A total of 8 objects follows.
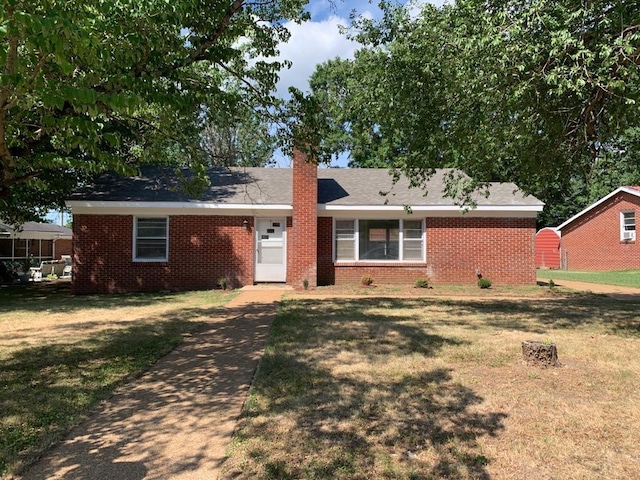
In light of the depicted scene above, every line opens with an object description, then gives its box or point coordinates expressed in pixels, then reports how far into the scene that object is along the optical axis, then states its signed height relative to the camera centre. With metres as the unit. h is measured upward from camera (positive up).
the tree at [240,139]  8.74 +5.89
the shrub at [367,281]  14.95 -0.96
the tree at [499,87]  6.05 +2.57
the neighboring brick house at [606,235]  25.44 +1.07
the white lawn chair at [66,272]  22.80 -1.13
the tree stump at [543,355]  5.47 -1.21
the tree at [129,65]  3.24 +2.07
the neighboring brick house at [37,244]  26.92 +0.34
